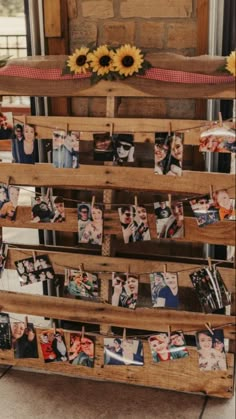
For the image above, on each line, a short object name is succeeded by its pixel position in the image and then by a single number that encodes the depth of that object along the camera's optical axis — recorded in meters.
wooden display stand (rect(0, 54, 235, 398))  2.49
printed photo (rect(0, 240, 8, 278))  2.77
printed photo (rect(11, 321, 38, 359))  2.83
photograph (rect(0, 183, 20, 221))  2.65
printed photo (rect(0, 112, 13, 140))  2.58
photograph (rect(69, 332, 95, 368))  2.76
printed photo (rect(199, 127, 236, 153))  2.37
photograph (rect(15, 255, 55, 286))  2.74
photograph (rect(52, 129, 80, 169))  2.52
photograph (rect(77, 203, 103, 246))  2.61
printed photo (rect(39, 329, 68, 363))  2.79
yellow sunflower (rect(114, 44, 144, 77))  2.40
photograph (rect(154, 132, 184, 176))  2.44
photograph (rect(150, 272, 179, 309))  2.59
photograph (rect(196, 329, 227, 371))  2.59
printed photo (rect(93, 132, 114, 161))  2.51
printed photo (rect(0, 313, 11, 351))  2.83
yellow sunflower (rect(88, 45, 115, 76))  2.44
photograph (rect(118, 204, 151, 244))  2.55
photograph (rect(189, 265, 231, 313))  2.54
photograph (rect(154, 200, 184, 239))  2.50
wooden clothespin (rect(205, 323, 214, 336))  2.58
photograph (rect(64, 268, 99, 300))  2.70
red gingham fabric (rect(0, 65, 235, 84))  2.43
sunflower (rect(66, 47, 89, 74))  2.47
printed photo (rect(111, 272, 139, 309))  2.64
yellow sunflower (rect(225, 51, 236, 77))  2.34
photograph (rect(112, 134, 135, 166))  2.49
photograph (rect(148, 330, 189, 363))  2.65
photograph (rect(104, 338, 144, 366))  2.70
